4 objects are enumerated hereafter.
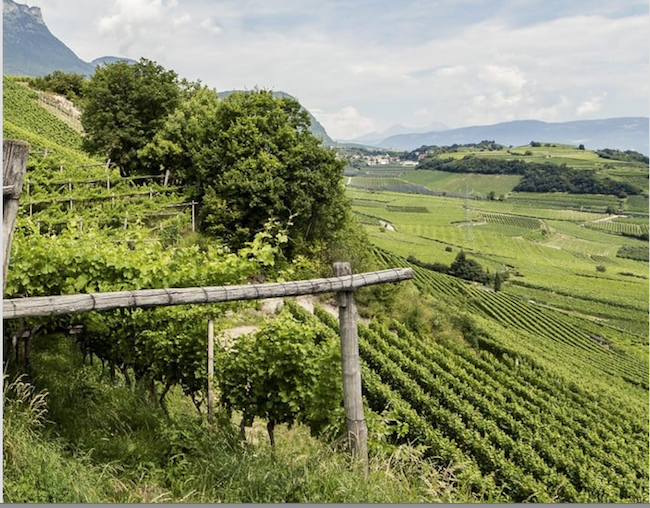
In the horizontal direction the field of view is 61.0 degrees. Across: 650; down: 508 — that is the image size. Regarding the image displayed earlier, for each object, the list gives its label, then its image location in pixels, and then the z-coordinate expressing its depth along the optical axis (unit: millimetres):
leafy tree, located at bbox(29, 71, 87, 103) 38344
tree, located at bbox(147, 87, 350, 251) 15734
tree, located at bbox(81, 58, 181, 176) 20391
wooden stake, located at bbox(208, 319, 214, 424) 4887
